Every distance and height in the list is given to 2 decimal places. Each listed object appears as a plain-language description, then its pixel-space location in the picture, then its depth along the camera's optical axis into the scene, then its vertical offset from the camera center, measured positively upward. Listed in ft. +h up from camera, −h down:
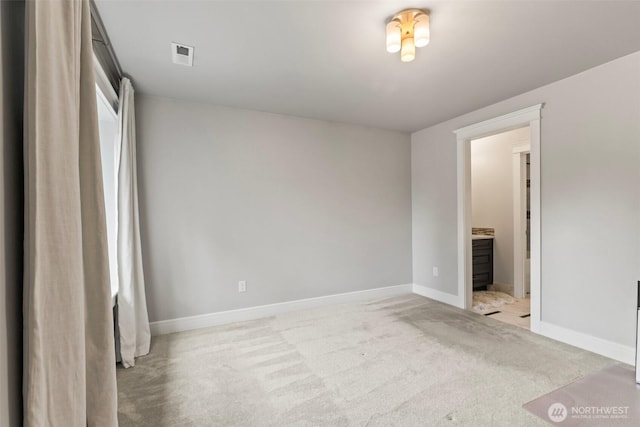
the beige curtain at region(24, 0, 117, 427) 2.15 -0.15
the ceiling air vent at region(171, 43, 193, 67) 7.06 +3.73
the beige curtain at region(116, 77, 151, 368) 8.09 -1.00
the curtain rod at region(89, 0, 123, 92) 6.04 +3.73
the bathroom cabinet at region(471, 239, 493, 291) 15.25 -2.51
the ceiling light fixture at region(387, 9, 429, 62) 5.87 +3.46
